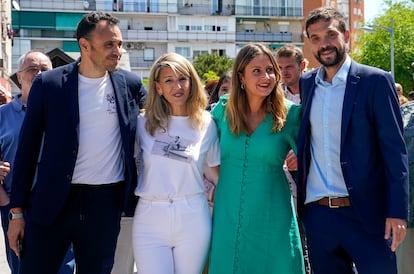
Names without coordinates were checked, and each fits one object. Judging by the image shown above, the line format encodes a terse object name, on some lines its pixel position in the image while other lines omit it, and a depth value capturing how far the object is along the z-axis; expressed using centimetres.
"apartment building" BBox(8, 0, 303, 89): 6097
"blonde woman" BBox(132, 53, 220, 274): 441
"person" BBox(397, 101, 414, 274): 475
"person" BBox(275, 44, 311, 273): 657
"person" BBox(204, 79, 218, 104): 829
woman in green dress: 456
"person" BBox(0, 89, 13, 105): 682
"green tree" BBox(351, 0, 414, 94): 5125
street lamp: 4079
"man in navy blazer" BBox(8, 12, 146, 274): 436
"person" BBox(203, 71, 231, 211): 491
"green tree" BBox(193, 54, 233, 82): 5569
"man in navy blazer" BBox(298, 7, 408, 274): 400
